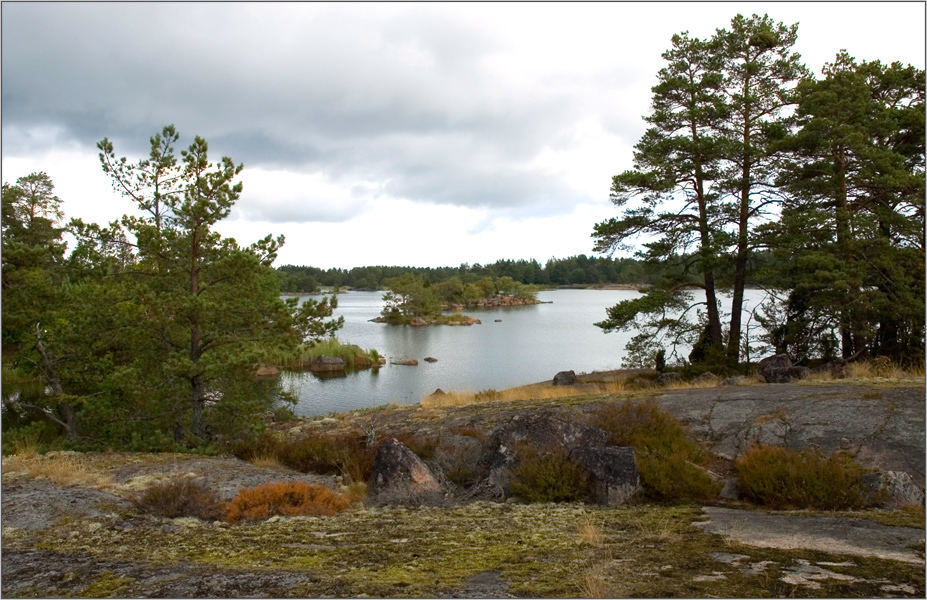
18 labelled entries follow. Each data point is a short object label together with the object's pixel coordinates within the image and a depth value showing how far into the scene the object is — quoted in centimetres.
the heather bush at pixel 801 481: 695
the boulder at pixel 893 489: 679
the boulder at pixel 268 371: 4096
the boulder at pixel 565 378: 2406
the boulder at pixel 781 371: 1581
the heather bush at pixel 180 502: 689
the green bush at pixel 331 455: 955
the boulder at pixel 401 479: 814
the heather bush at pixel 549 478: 784
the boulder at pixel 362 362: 4581
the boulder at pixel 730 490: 758
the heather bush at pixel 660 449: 777
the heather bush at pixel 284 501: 705
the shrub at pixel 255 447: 1120
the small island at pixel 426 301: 8456
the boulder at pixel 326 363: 4547
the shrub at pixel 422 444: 1010
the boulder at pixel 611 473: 765
